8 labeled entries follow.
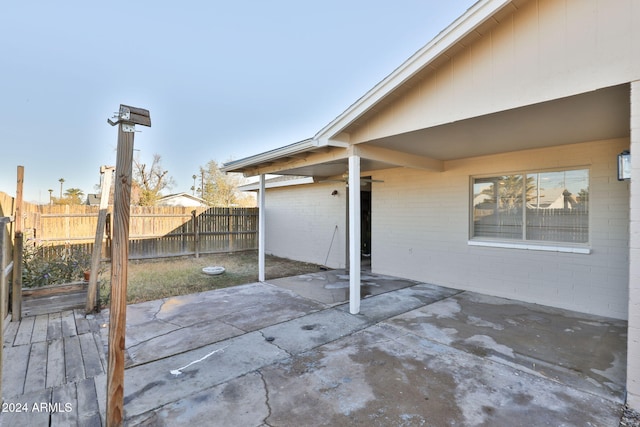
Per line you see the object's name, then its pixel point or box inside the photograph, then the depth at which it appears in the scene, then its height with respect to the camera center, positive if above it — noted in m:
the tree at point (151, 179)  20.50 +3.15
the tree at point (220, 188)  26.45 +2.66
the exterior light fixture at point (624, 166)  2.63 +0.48
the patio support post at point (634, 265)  2.43 -0.39
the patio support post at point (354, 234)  4.67 -0.26
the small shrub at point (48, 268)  4.64 -0.88
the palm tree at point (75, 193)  25.68 +2.54
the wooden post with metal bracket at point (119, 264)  2.04 -0.33
